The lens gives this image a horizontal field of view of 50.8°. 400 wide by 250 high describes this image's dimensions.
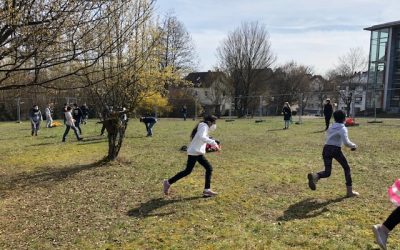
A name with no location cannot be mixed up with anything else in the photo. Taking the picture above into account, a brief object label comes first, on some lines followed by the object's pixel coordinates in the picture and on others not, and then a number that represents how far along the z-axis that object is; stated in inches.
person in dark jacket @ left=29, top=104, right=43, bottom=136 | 891.9
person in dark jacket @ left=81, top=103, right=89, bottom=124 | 1247.0
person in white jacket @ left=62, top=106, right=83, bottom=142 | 746.2
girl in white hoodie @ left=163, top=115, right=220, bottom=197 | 312.3
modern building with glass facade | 2122.3
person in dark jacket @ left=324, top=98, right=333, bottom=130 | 910.4
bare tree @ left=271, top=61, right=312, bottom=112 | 2739.4
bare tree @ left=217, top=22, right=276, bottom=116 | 2367.1
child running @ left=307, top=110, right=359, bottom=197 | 307.4
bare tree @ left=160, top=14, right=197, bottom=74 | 2022.9
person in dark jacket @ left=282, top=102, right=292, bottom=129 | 1029.8
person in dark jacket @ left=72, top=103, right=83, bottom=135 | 868.0
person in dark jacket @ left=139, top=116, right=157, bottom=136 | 841.5
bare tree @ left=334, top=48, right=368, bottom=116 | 2795.8
